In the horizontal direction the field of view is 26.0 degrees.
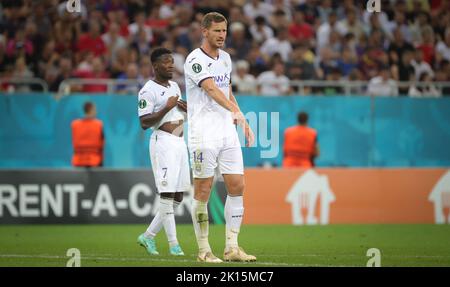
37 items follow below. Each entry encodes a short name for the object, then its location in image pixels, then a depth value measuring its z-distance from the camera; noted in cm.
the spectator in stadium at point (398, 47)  2211
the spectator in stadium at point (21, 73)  2017
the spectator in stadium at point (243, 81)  2023
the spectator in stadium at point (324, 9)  2339
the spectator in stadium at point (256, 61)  2156
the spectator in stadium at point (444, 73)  2162
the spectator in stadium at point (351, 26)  2261
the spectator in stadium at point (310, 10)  2342
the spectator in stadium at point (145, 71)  2064
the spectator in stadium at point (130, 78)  2015
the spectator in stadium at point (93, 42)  2117
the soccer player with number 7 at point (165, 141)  1241
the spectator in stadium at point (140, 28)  2173
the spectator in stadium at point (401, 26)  2273
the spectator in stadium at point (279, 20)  2286
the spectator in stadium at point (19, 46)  2053
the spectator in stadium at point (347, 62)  2200
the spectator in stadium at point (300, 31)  2261
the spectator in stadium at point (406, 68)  2198
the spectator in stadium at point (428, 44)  2269
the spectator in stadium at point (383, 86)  2070
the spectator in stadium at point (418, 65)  2209
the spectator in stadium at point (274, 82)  2025
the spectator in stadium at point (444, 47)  2273
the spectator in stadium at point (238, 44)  2180
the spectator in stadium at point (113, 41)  2131
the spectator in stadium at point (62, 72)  2034
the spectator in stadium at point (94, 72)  2062
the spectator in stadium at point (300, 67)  2139
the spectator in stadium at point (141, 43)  2160
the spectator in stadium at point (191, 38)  2169
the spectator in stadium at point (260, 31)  2267
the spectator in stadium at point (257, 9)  2325
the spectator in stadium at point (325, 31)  2247
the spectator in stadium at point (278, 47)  2239
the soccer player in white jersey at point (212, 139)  1081
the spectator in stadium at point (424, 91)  2092
